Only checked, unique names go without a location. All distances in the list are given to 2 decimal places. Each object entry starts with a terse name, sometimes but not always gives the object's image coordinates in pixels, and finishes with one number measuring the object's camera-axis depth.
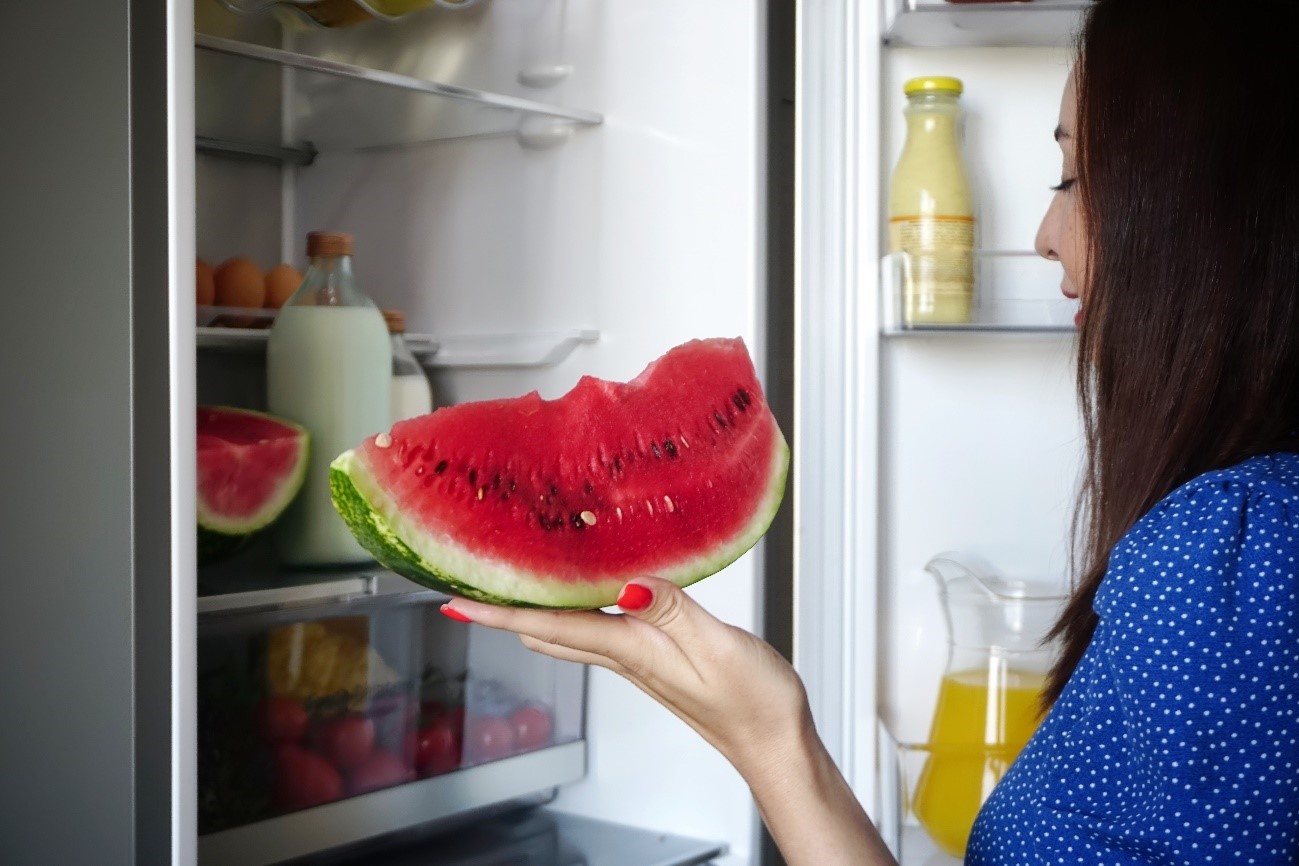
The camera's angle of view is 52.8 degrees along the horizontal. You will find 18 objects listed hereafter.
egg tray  1.28
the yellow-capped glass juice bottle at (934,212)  1.28
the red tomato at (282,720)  1.22
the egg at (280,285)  1.35
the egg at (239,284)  1.32
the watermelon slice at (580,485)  0.81
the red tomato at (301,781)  1.22
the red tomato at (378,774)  1.28
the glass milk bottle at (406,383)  1.38
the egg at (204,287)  1.28
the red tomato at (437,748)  1.36
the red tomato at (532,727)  1.44
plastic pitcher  1.32
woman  0.74
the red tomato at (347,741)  1.27
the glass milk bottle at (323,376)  1.27
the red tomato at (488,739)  1.40
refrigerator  1.35
